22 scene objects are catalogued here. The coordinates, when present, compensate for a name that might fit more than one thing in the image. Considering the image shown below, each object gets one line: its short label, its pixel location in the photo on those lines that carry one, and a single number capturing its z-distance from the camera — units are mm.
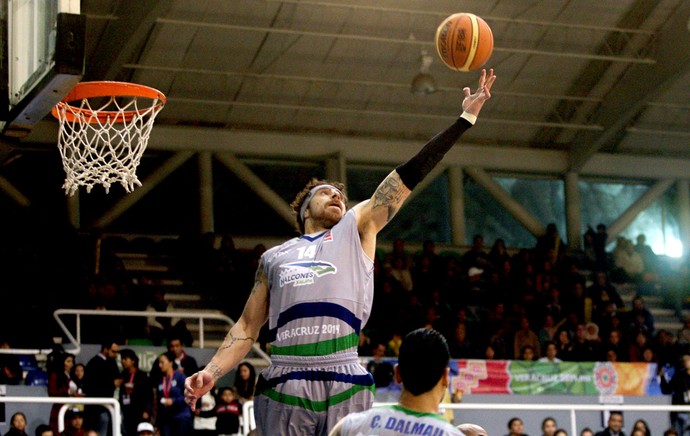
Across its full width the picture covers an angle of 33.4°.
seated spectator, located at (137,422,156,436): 12047
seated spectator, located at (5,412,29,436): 11961
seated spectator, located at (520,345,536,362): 17312
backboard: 6797
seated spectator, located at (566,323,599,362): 18141
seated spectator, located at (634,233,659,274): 23375
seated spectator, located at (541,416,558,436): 13852
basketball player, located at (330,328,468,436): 4047
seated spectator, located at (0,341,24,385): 13875
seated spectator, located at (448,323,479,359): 17391
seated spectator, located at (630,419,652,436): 14016
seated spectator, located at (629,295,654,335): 20250
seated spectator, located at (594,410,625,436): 14188
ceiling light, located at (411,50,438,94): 19406
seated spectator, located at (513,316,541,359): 18031
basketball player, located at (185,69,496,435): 5539
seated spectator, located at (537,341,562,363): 17219
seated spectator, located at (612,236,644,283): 23062
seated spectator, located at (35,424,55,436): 11250
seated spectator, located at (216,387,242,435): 12719
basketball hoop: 7852
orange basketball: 9672
